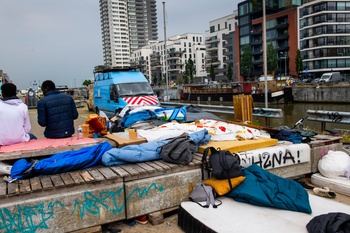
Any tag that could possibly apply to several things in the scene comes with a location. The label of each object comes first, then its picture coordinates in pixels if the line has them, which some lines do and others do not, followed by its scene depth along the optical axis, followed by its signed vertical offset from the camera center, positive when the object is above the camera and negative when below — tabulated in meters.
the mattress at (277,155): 5.13 -1.13
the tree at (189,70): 95.31 +6.06
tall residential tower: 162.38 +34.42
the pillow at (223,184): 4.34 -1.30
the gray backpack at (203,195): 4.26 -1.43
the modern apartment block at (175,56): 121.00 +13.76
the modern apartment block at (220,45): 95.19 +13.96
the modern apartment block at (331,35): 60.38 +9.67
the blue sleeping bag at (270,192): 4.13 -1.39
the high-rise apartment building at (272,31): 67.81 +12.69
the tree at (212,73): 91.49 +4.75
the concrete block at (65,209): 3.56 -1.35
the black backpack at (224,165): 4.38 -1.05
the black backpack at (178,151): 4.57 -0.88
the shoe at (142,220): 4.29 -1.72
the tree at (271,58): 63.47 +5.87
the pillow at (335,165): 5.32 -1.34
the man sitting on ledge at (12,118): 5.14 -0.35
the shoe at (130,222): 4.22 -1.72
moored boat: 38.41 -0.31
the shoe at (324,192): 4.86 -1.63
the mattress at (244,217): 3.63 -1.57
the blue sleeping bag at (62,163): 4.16 -0.93
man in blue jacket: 5.63 -0.30
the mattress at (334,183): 4.96 -1.58
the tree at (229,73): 84.38 +4.24
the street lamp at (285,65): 67.62 +4.57
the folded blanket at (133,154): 4.61 -0.91
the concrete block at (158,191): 4.18 -1.35
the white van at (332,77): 44.11 +1.19
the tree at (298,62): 60.84 +4.69
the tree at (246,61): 70.00 +6.08
